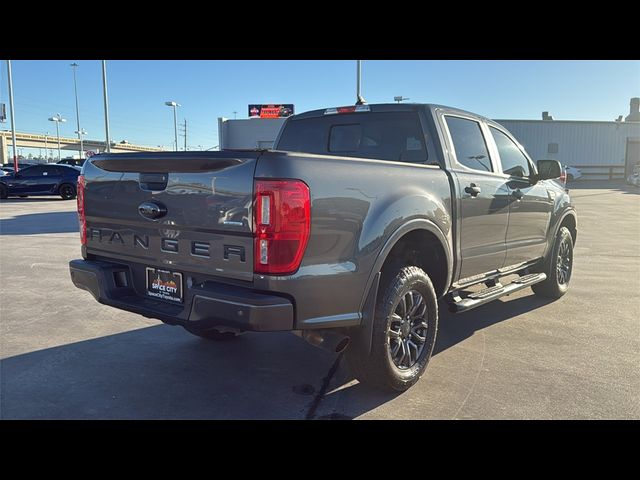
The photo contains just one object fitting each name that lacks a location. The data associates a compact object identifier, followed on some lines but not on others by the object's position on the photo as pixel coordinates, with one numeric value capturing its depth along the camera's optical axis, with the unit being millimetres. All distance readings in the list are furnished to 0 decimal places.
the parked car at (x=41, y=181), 20016
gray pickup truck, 2662
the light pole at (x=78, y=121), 71081
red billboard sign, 45781
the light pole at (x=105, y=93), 28047
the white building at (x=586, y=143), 35125
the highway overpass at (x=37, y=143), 83150
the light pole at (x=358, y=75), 19142
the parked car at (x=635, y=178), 31091
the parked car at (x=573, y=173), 32275
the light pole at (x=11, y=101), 28078
